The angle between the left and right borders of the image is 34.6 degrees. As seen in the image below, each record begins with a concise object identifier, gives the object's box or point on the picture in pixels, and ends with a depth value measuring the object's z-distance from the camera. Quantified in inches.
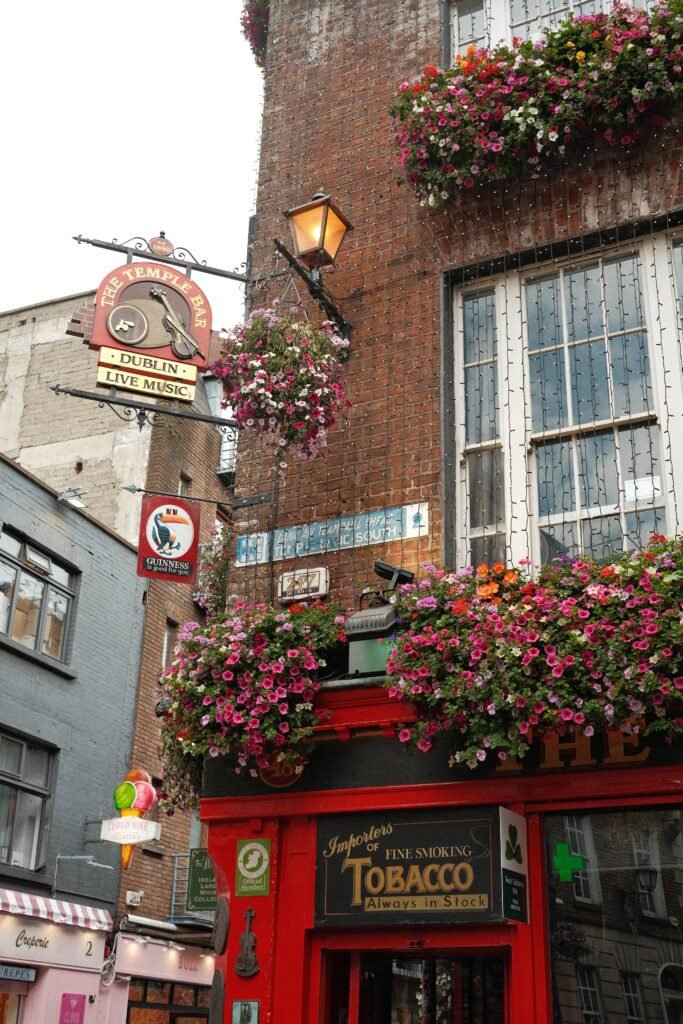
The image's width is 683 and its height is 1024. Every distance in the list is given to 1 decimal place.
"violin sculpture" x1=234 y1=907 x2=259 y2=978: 309.1
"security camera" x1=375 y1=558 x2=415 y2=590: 329.4
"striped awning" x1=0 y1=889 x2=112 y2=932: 624.5
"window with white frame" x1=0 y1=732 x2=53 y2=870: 673.6
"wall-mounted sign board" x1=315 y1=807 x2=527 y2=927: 283.3
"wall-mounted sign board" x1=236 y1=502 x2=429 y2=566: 351.3
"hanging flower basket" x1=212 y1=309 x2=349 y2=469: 350.6
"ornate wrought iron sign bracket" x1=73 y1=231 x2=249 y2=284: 428.5
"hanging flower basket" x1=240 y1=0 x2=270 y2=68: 499.0
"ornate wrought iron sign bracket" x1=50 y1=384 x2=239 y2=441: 388.0
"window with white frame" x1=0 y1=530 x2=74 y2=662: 697.6
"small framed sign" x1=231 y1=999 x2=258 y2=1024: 305.3
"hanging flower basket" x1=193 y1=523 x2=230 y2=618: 439.2
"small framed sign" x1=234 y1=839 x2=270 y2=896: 318.0
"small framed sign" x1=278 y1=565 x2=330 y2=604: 355.3
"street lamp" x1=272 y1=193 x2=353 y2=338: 373.4
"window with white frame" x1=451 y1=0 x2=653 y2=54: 400.5
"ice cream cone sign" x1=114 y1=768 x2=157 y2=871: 690.8
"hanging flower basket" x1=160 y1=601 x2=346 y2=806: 308.7
